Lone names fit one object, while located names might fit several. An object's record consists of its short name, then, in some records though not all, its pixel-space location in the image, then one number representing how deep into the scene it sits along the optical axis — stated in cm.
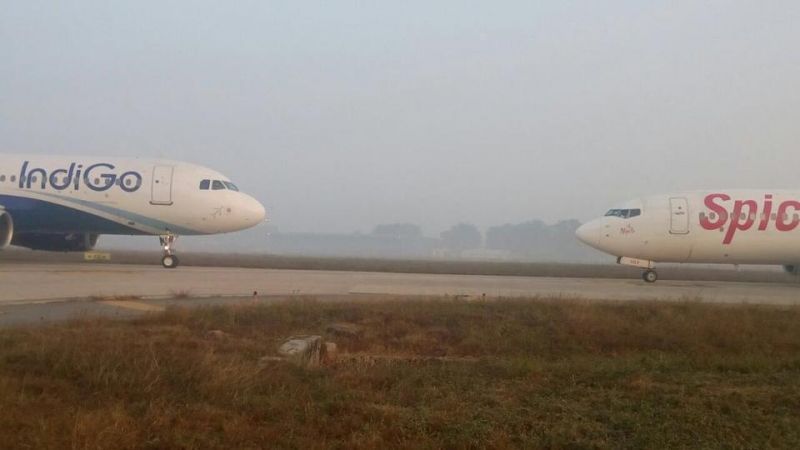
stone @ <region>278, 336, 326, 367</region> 937
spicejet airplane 2695
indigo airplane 2852
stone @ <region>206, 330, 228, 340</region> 1152
